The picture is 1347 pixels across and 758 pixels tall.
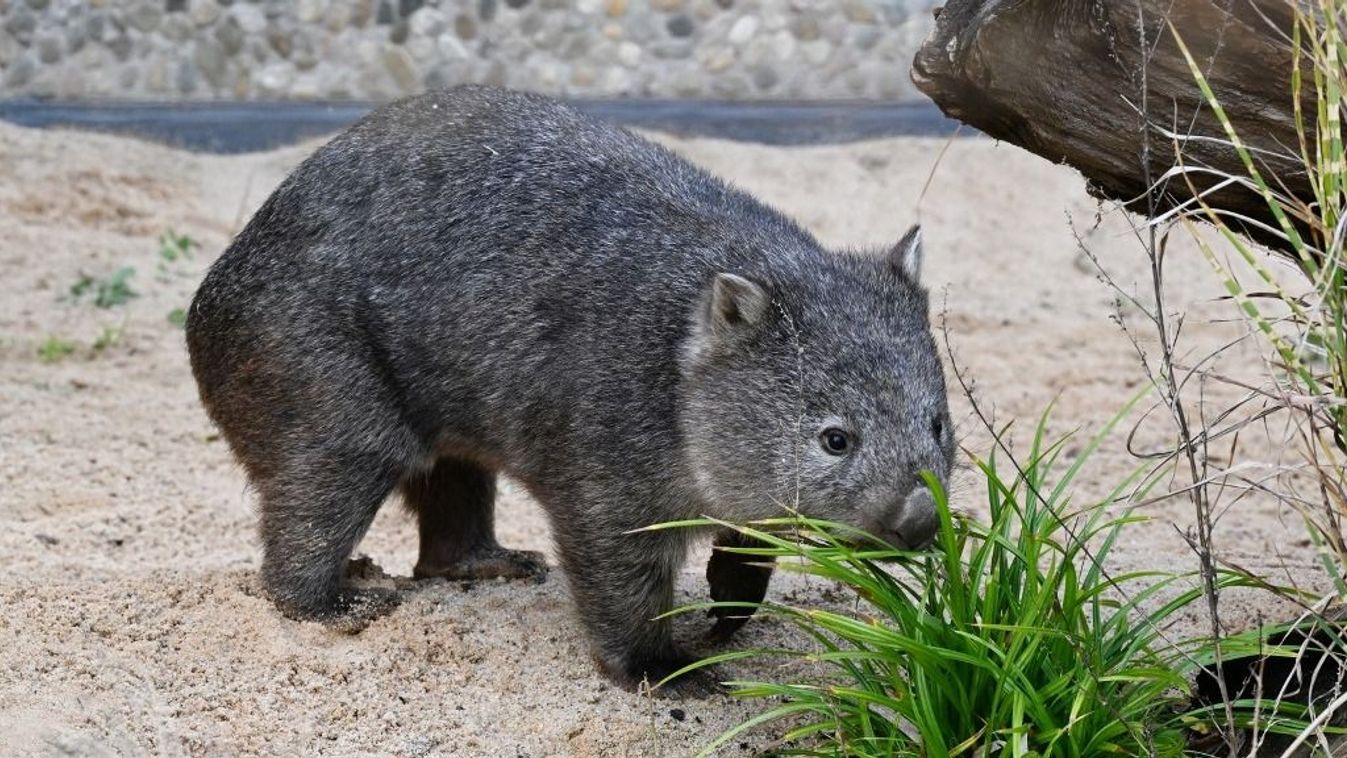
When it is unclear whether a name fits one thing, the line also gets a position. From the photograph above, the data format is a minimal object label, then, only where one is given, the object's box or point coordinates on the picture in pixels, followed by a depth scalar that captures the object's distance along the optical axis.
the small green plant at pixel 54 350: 14.74
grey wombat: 8.47
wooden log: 7.24
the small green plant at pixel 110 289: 15.94
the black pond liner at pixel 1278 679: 7.09
